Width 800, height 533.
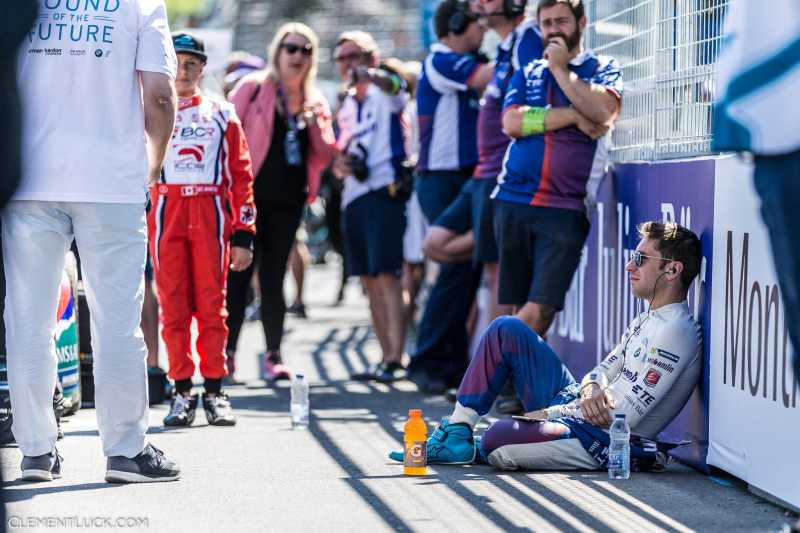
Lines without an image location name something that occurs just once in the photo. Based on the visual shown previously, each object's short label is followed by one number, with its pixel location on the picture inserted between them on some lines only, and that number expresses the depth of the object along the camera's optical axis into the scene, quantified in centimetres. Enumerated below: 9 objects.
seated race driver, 1230
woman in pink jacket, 1916
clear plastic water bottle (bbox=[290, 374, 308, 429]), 1522
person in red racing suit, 1552
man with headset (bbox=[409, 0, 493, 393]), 1845
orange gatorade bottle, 1216
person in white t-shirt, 1135
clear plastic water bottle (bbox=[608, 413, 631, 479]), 1206
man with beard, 1484
